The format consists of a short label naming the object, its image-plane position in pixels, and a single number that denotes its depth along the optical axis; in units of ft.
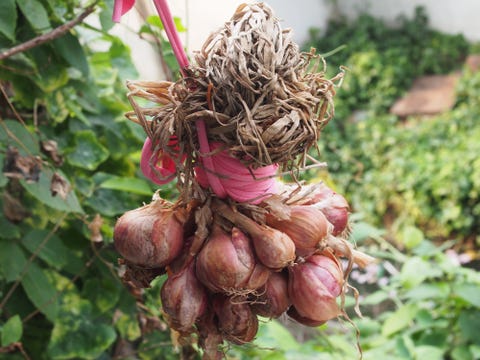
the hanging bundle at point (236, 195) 1.38
